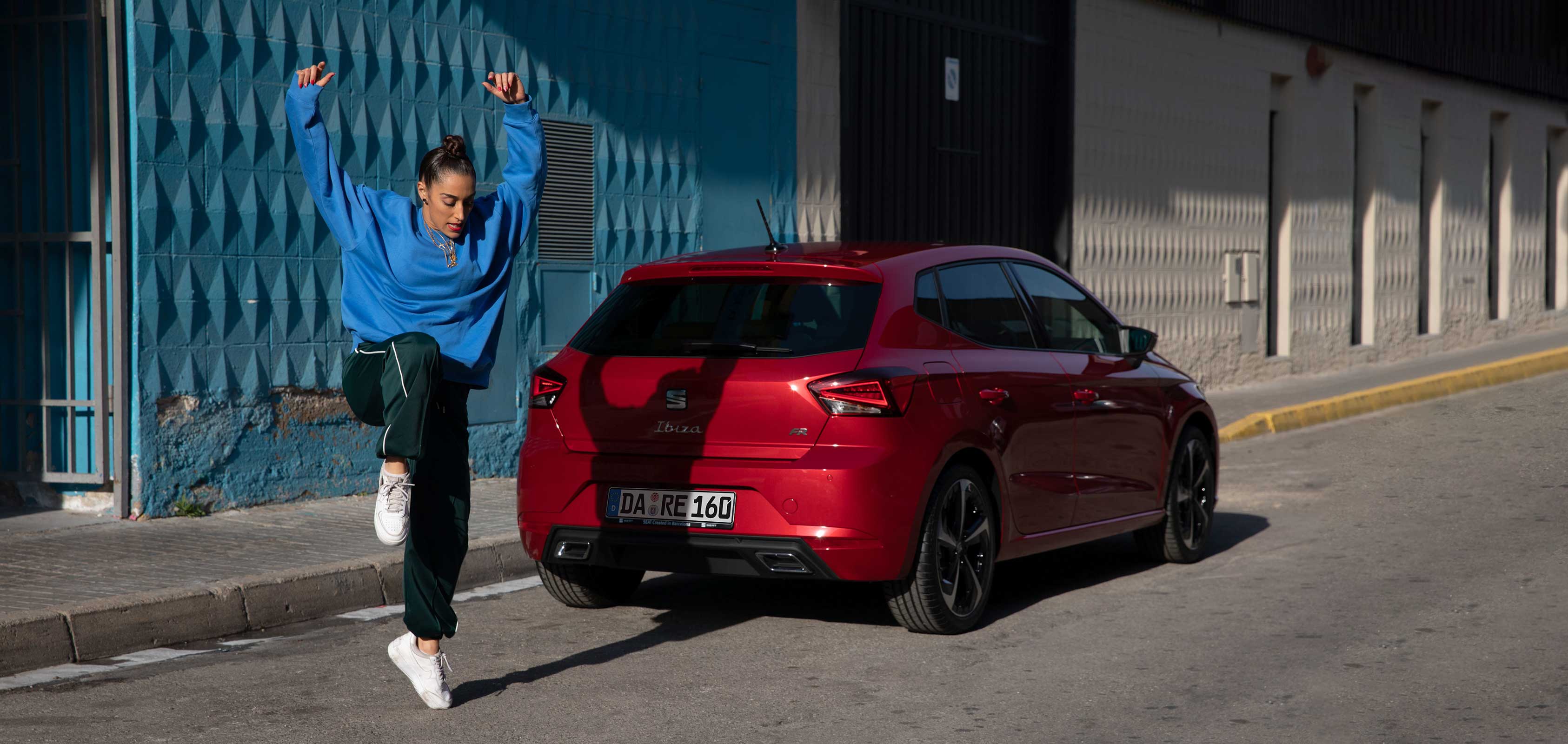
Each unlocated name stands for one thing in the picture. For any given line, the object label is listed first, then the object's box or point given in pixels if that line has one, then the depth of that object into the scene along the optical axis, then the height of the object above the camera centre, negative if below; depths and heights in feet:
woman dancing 16.40 -0.16
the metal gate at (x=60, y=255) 28.27 +0.60
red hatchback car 19.19 -1.76
